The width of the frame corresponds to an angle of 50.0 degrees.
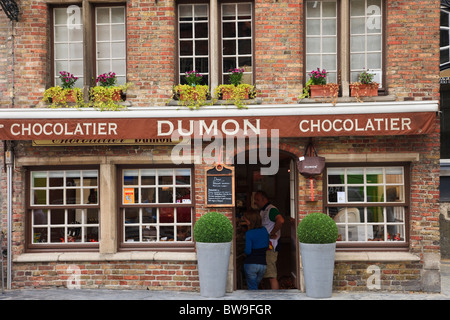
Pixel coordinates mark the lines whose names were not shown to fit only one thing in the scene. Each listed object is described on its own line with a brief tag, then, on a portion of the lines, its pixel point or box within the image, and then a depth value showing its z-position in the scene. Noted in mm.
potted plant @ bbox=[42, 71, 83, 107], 9320
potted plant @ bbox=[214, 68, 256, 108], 9180
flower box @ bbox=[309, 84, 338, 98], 9141
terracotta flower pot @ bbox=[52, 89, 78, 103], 9347
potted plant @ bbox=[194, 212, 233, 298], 8516
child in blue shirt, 9773
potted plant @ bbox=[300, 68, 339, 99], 9148
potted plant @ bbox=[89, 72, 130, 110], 9211
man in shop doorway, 10203
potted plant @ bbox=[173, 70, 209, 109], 9195
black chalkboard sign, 9172
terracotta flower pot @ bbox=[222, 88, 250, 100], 9211
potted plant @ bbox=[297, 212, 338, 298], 8430
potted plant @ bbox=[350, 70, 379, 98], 9156
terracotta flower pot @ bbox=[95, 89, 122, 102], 9305
